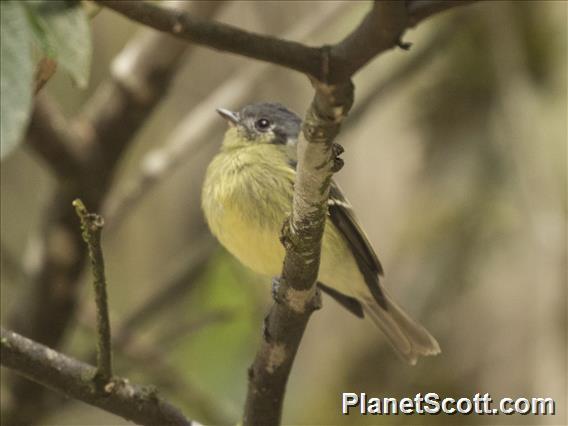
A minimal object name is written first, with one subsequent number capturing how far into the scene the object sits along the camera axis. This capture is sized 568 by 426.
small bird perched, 3.06
